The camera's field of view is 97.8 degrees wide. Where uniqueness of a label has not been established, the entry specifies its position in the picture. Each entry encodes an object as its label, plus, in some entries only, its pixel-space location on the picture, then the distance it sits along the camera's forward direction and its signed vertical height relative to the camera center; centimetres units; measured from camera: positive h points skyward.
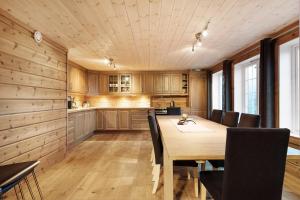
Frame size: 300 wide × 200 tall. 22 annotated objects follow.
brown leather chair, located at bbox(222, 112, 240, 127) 195 -31
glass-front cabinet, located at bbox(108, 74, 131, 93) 464 +59
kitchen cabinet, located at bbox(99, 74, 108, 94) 460 +57
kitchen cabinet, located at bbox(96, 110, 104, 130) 438 -68
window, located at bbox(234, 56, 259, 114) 283 +32
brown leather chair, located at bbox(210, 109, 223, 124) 244 -32
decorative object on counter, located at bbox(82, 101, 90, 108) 448 -15
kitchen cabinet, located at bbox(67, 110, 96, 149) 298 -69
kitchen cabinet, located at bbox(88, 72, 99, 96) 454 +56
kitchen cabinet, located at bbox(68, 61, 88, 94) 355 +62
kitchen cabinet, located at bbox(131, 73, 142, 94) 462 +51
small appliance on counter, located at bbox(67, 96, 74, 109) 348 -9
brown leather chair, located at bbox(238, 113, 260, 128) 151 -26
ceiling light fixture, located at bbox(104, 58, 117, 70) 336 +104
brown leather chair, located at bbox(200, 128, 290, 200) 79 -40
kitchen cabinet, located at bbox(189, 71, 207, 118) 455 +26
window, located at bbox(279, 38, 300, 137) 207 +15
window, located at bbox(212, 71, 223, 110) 445 +36
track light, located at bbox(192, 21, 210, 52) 181 +101
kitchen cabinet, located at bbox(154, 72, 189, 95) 464 +58
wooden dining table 93 -38
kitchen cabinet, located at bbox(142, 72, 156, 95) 462 +58
